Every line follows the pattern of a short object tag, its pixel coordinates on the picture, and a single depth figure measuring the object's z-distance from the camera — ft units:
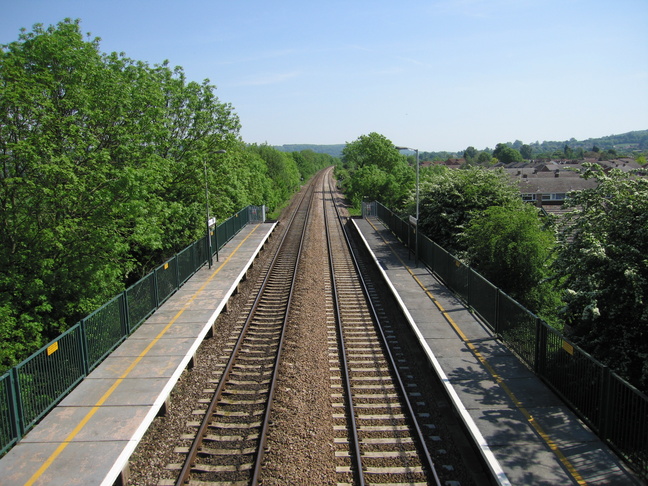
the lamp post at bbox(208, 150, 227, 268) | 80.04
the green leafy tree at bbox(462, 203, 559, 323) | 64.13
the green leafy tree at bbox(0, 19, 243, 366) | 51.83
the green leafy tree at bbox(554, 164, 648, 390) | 36.63
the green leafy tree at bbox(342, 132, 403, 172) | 254.88
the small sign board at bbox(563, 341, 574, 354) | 36.32
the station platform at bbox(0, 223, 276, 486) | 28.96
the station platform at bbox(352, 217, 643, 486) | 28.81
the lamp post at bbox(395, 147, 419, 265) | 82.97
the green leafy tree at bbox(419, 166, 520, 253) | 89.45
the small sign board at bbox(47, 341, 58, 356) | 36.81
